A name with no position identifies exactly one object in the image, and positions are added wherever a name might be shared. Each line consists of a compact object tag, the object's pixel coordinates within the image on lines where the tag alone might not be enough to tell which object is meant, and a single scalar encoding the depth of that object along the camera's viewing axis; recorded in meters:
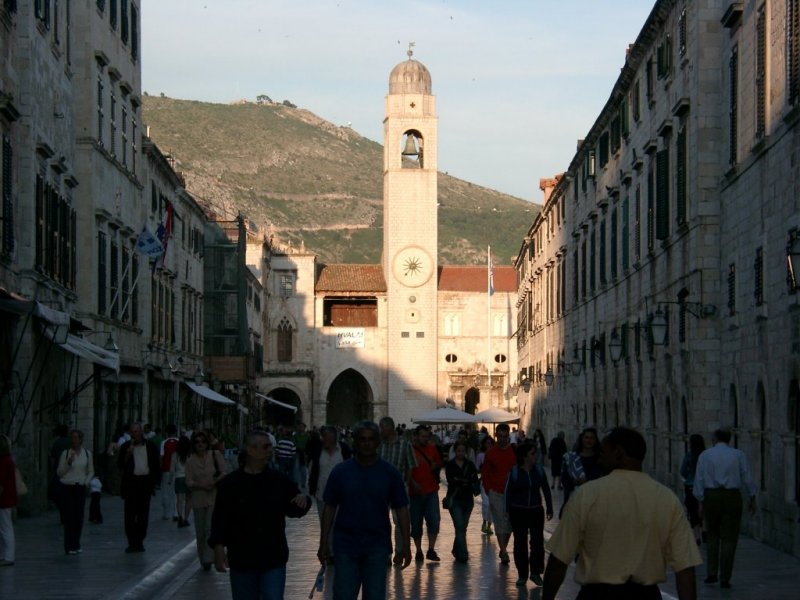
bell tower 95.81
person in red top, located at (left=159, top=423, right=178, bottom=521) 28.25
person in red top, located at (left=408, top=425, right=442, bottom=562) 20.02
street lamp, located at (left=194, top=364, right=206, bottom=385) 50.51
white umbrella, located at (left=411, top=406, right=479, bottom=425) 54.25
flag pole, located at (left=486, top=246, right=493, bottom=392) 95.25
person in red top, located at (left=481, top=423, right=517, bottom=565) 20.17
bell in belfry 97.75
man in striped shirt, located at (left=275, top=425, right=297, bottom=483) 27.91
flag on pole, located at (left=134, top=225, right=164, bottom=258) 37.12
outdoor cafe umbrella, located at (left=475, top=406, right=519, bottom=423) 53.67
